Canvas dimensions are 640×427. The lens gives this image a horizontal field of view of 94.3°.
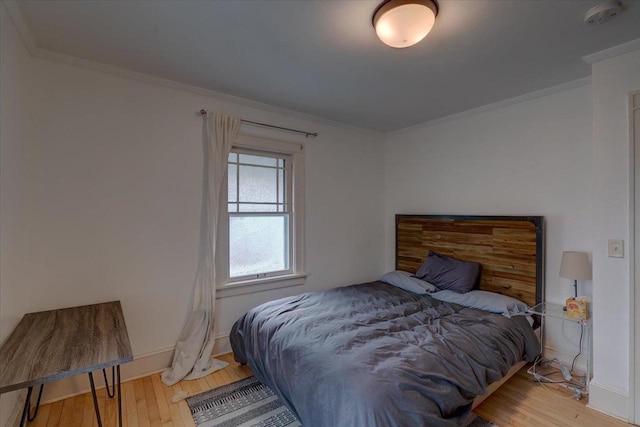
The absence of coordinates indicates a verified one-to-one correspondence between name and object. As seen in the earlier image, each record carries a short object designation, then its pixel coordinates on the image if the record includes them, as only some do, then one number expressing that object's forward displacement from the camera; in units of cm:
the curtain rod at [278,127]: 275
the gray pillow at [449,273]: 301
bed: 149
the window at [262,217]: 297
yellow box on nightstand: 225
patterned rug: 194
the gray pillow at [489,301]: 257
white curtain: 260
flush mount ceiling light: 154
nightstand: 224
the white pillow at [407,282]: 312
